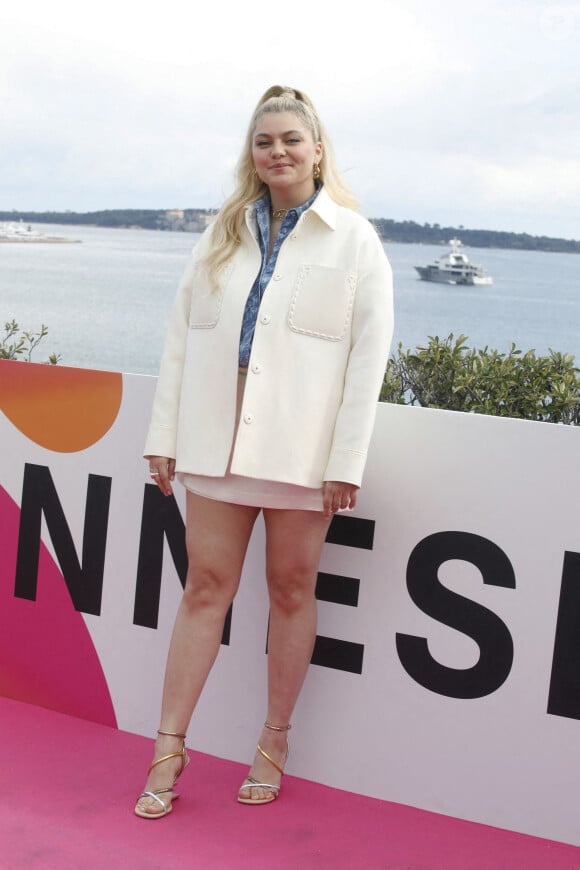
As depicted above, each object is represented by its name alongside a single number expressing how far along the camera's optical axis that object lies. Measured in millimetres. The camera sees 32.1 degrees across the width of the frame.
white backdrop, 2230
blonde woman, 2182
